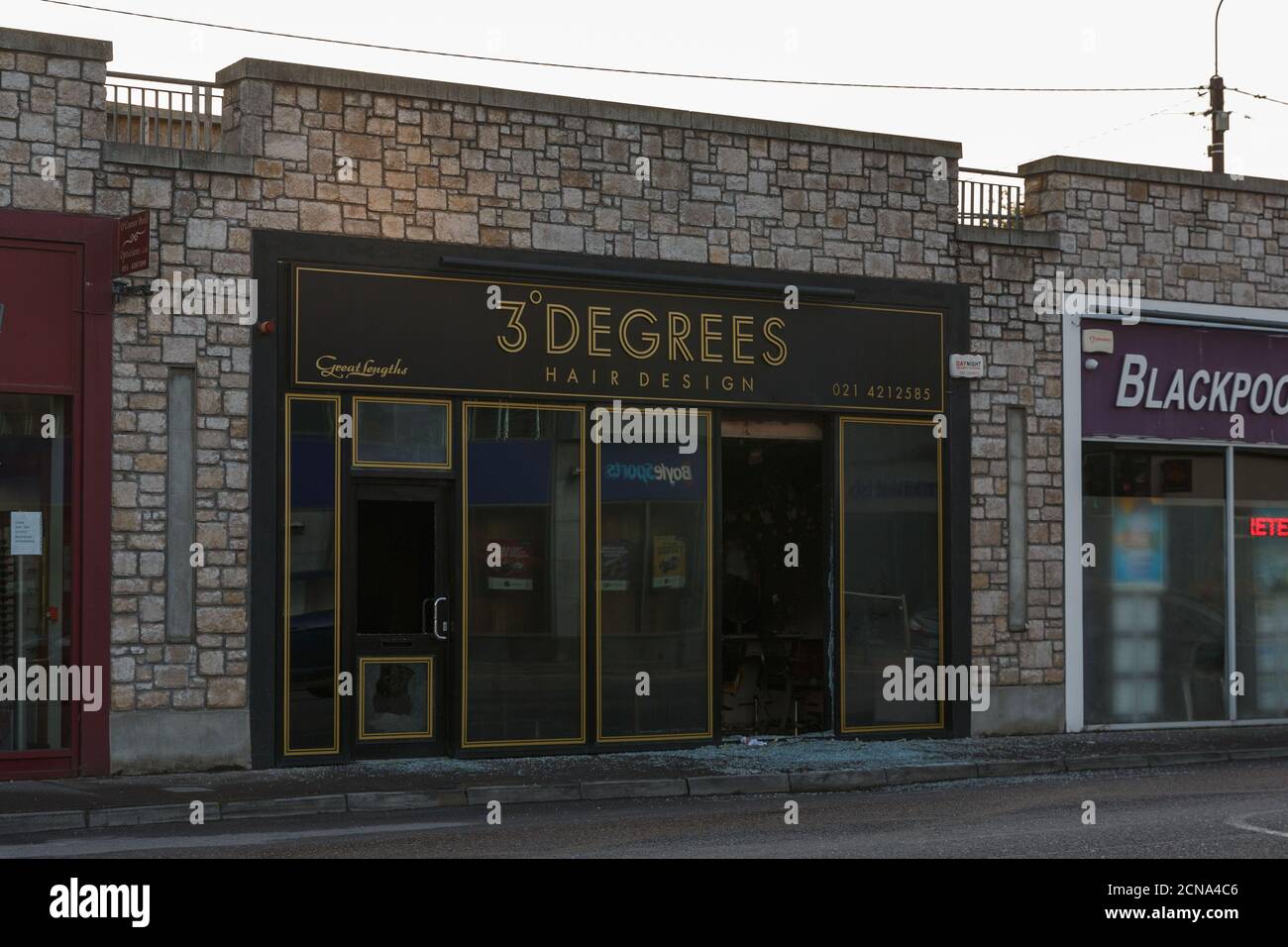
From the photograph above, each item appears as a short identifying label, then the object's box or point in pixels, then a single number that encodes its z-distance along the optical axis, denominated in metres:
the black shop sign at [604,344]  15.57
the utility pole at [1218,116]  30.30
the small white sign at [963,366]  18.34
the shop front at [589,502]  15.40
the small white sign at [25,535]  14.52
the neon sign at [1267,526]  20.17
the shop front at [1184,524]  19.25
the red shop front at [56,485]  14.43
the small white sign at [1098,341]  19.12
